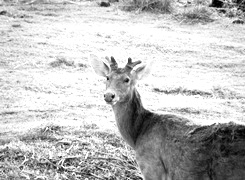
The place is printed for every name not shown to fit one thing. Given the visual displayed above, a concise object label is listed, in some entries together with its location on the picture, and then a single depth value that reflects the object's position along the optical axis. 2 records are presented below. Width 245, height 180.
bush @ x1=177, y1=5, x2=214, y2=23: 31.22
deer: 8.55
